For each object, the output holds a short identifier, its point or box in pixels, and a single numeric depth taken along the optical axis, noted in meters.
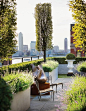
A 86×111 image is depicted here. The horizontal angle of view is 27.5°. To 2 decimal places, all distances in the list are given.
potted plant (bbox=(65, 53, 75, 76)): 15.77
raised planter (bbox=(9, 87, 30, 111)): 5.07
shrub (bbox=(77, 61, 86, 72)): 10.50
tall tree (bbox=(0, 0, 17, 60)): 6.40
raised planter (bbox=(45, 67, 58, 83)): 11.00
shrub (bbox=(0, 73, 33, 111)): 3.69
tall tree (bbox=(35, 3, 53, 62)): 14.67
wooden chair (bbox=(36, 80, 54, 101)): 7.25
